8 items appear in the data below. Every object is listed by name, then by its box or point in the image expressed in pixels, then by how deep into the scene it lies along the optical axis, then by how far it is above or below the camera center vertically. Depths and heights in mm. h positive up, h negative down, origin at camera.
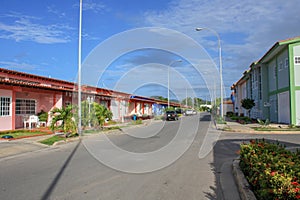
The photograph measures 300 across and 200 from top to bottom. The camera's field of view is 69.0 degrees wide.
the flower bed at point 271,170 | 3292 -1181
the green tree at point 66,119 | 13083 -743
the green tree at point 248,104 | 25303 +243
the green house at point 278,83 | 17796 +2257
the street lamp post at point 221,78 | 22545 +2920
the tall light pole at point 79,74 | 14295 +2142
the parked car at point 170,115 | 32978 -1323
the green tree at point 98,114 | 15960 -571
